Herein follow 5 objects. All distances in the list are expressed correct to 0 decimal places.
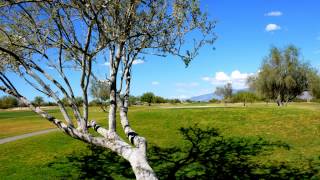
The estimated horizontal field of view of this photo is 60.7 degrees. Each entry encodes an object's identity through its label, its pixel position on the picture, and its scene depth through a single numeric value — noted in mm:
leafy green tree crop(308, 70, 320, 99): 46729
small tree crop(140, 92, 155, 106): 110205
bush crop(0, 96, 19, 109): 128271
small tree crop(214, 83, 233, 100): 103270
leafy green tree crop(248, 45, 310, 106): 47195
